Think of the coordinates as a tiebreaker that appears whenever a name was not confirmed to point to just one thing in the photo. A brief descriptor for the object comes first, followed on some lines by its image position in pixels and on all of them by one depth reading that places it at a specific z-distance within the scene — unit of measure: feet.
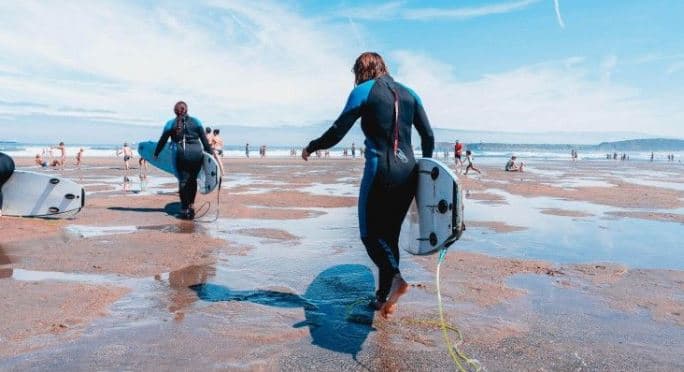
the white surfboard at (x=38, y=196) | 25.52
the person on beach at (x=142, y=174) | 64.54
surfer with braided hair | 26.18
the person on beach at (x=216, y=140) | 59.81
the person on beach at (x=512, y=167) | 103.53
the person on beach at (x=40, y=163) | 96.18
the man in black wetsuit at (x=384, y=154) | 11.58
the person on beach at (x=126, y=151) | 85.03
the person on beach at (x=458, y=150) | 97.54
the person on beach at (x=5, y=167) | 24.50
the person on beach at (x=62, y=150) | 95.88
